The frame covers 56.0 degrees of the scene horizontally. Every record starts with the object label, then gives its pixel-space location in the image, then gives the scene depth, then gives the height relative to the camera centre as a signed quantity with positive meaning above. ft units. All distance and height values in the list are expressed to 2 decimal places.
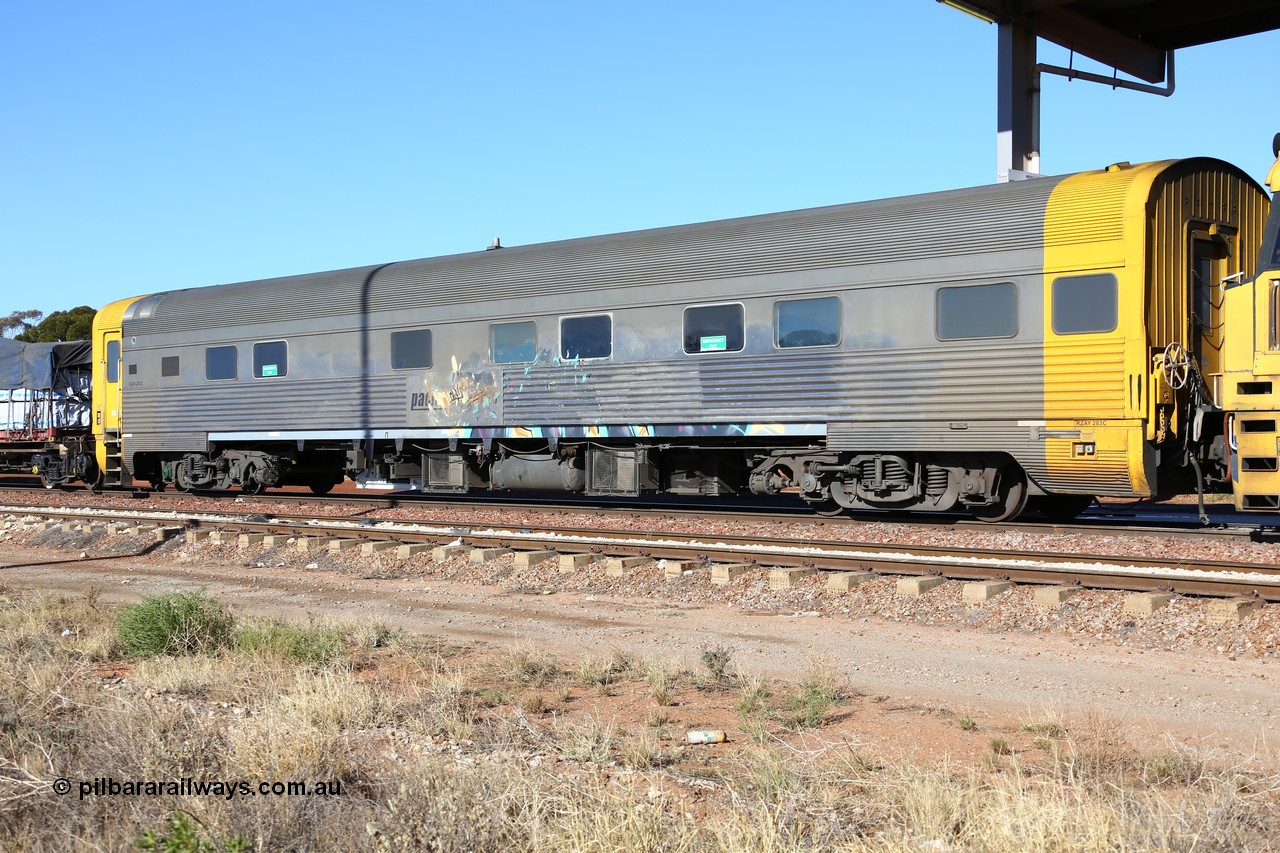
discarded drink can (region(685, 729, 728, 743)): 19.99 -5.38
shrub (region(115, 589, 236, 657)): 26.81 -4.77
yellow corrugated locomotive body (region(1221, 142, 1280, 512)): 31.78 +0.72
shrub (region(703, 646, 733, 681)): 24.32 -5.08
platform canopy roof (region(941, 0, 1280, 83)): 60.64 +20.56
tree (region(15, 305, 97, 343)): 162.81 +13.12
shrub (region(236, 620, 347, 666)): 25.84 -4.98
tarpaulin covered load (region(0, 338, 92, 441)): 82.99 +2.24
